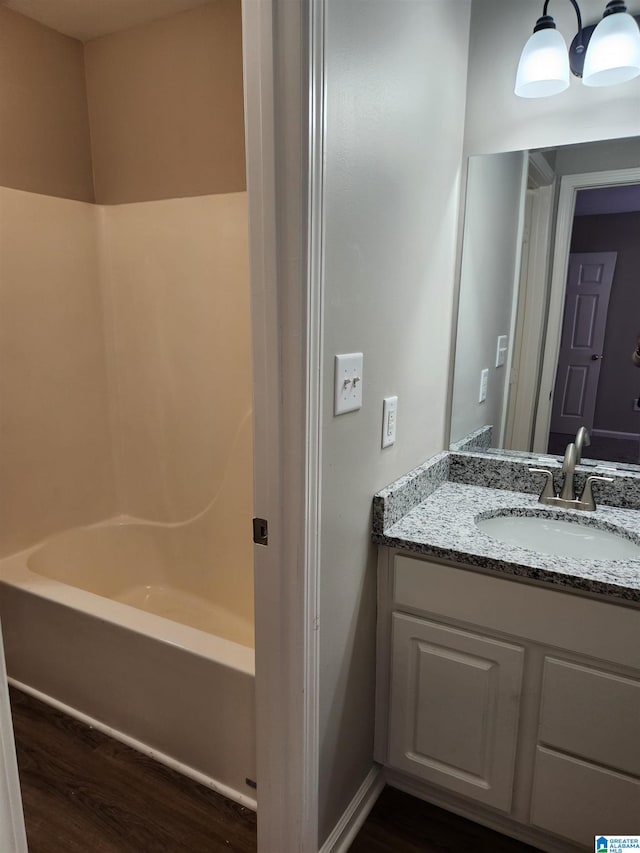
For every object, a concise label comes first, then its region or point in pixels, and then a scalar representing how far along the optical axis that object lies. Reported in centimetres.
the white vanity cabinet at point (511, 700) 123
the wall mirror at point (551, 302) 156
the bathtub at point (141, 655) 156
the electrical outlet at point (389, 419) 141
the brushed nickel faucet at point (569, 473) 160
